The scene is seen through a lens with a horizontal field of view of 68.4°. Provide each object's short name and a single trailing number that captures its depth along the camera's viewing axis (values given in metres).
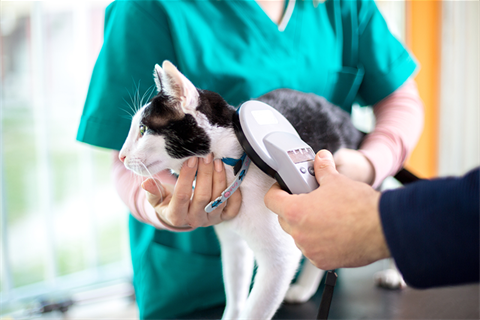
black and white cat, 0.49
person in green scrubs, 0.61
